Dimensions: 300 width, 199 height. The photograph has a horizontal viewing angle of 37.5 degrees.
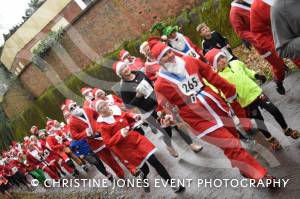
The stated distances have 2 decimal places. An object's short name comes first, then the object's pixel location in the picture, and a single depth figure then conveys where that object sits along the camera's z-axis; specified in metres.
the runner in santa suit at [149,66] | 9.09
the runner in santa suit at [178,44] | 8.23
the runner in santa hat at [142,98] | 8.55
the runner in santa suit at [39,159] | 15.36
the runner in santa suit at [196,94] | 5.59
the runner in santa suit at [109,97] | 9.28
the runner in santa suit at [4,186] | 19.34
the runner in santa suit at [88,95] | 10.82
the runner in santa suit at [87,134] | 9.56
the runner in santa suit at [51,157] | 14.77
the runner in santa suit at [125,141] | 7.20
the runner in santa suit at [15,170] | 18.59
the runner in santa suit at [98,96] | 8.19
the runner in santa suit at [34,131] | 16.68
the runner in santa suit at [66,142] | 14.62
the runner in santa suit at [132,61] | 10.55
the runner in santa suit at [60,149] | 14.23
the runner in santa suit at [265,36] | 5.41
